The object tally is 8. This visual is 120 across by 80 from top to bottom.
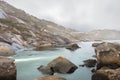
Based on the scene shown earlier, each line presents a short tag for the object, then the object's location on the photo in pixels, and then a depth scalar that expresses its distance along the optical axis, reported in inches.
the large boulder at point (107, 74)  408.0
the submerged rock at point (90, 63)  656.4
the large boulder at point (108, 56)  511.2
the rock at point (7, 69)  427.9
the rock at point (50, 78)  398.5
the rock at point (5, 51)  949.9
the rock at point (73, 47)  1427.6
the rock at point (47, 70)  541.7
